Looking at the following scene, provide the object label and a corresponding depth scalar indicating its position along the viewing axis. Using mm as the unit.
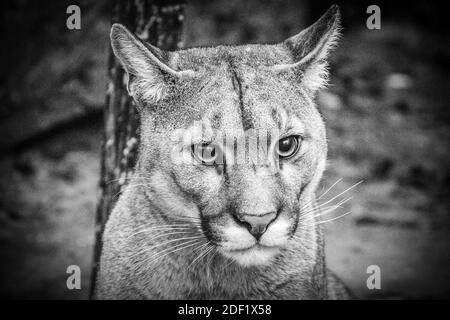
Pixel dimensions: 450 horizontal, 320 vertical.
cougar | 3160
